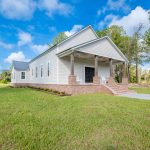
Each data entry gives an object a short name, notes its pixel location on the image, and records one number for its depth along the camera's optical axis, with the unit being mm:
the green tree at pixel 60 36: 33688
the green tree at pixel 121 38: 27250
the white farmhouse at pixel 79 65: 11898
